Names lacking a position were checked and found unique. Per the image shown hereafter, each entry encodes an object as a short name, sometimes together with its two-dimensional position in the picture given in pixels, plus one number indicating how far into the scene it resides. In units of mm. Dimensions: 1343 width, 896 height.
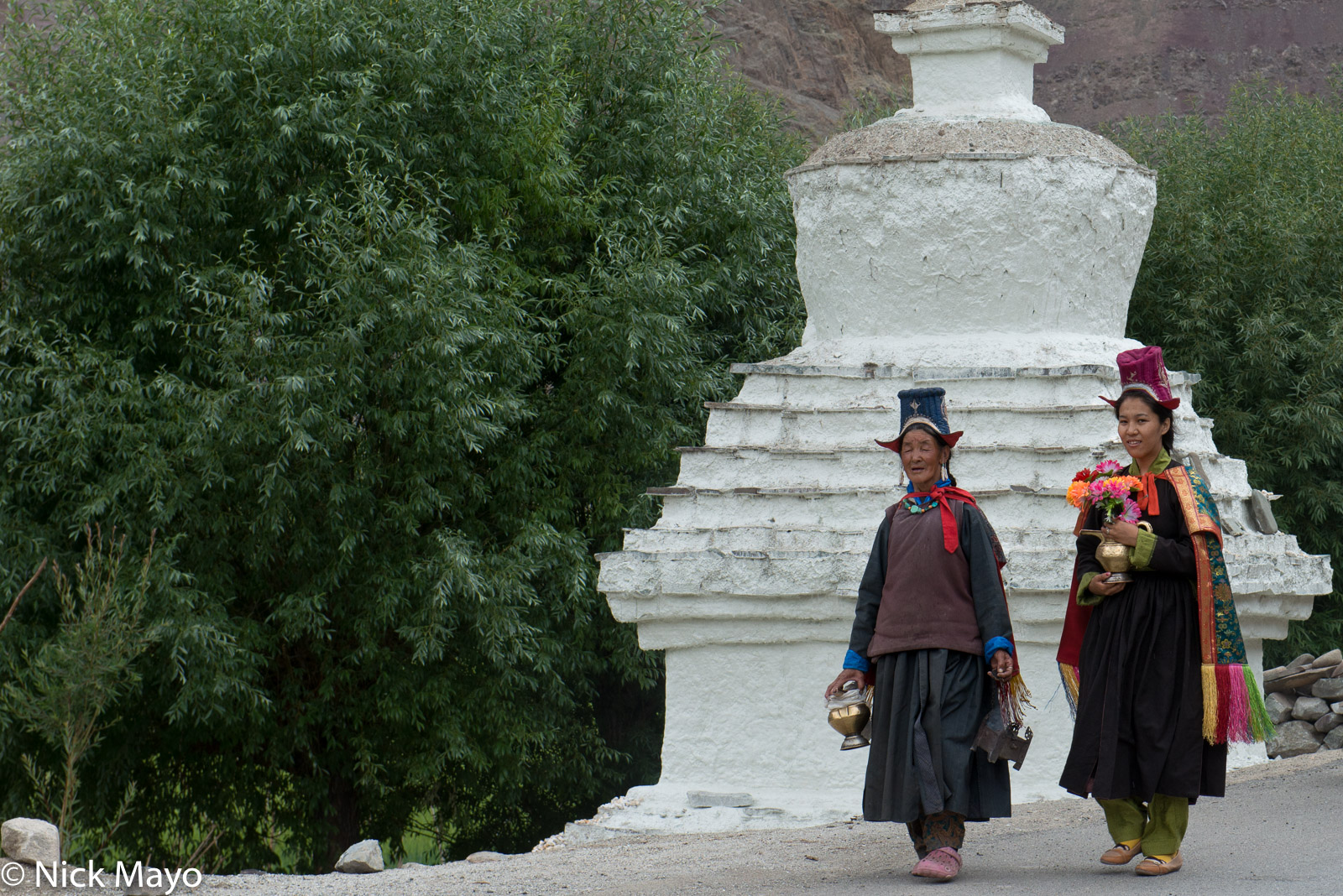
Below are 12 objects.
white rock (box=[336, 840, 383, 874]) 13570
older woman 9117
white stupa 13562
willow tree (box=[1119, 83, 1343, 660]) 24594
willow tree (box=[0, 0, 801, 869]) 17875
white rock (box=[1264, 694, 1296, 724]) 19312
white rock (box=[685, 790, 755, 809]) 13687
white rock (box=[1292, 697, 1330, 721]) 19016
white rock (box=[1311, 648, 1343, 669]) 19484
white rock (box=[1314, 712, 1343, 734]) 18844
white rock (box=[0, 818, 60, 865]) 9602
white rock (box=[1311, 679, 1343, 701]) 19000
